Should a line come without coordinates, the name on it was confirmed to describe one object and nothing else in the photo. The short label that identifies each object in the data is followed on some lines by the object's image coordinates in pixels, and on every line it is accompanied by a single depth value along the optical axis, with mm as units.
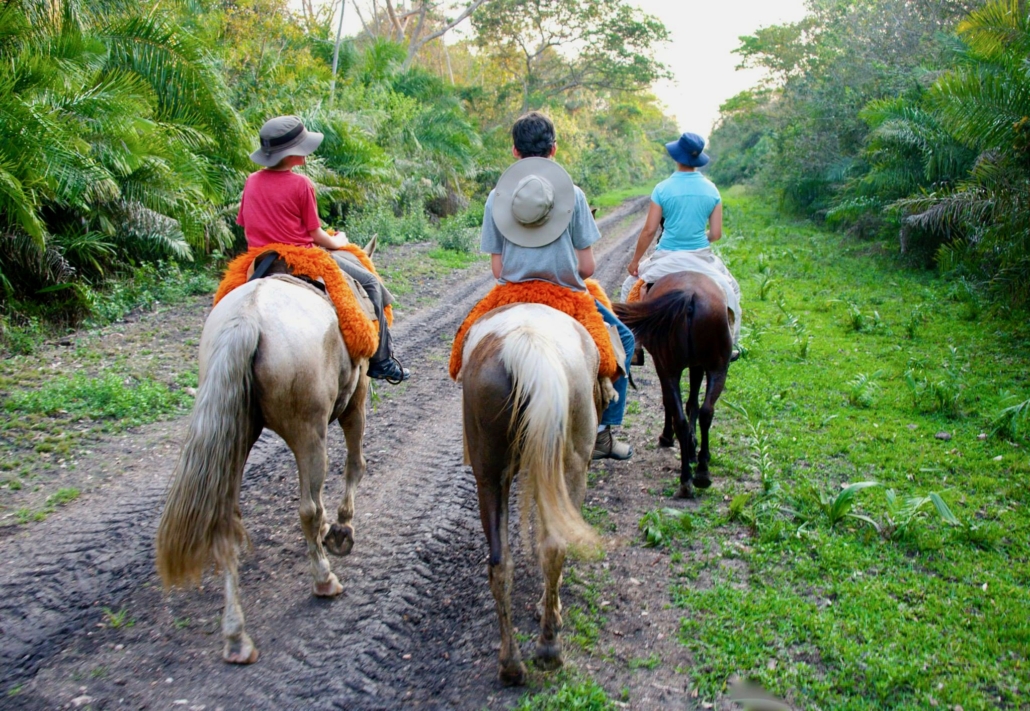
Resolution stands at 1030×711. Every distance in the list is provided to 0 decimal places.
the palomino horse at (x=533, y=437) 3068
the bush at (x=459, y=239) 15727
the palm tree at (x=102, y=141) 7137
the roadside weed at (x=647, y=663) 3428
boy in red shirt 4531
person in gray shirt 3826
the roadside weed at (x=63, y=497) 4773
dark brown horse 5199
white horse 3395
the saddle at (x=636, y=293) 5984
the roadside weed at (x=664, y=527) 4578
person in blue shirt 5703
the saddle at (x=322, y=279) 4340
